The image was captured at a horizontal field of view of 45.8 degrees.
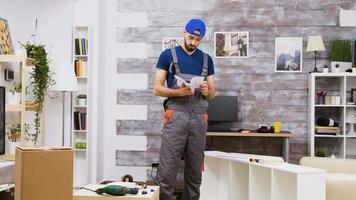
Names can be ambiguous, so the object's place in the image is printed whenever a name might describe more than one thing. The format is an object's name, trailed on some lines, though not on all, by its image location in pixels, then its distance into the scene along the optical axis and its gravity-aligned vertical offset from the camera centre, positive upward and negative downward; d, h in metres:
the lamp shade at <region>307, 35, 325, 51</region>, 4.77 +0.63
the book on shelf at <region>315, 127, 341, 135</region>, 4.73 -0.35
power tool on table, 2.47 -0.55
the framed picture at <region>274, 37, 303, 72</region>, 5.06 +0.55
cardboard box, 2.21 -0.40
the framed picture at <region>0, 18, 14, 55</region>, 4.09 +0.58
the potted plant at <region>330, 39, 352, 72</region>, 4.88 +0.55
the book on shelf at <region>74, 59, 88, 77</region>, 5.01 +0.36
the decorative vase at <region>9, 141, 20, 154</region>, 4.05 -0.45
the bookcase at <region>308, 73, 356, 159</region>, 4.75 -0.15
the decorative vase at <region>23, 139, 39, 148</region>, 4.13 -0.45
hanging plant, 4.38 +0.25
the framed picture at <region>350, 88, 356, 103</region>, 4.88 +0.06
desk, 4.57 -0.38
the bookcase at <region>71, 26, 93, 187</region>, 5.01 -0.12
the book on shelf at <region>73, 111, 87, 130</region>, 5.01 -0.26
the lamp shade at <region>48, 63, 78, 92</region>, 4.54 +0.21
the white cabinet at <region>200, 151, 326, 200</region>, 2.75 -0.63
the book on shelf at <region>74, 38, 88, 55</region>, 5.04 +0.63
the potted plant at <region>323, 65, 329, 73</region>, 4.79 +0.34
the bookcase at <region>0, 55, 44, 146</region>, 4.02 +0.10
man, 3.24 -0.10
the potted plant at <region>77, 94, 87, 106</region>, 5.02 -0.02
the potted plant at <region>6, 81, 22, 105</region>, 4.14 +0.03
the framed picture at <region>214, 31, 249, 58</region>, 5.14 +0.67
